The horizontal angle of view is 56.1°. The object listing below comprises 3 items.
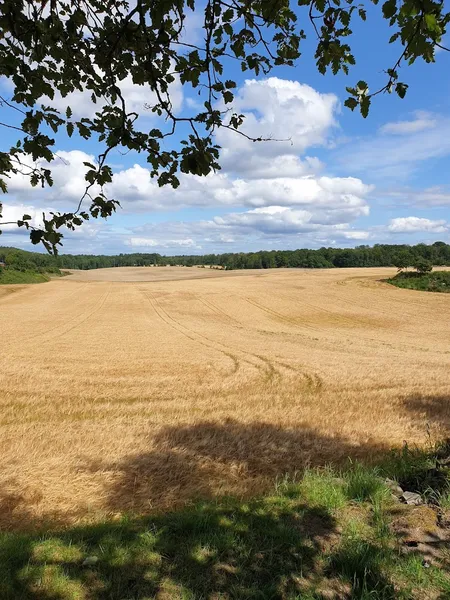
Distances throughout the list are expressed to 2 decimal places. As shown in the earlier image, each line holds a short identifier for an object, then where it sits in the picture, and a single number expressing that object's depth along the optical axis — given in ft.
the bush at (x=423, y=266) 224.84
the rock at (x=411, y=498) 14.34
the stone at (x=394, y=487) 15.29
